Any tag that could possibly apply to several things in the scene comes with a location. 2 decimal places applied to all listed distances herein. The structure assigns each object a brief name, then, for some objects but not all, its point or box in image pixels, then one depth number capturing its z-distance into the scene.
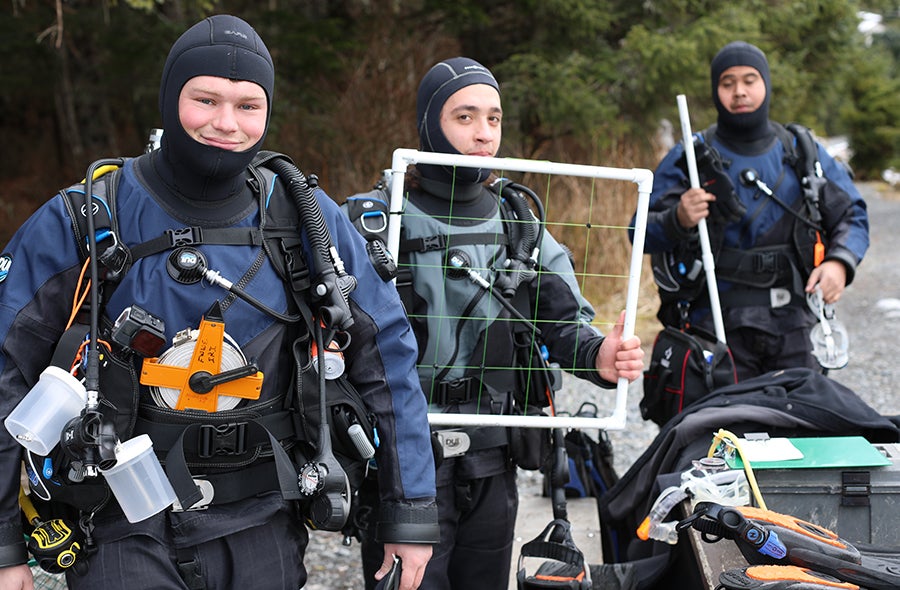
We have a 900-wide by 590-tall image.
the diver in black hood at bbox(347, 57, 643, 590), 3.26
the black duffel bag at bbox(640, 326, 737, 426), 4.61
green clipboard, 3.06
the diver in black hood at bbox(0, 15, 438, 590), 2.30
